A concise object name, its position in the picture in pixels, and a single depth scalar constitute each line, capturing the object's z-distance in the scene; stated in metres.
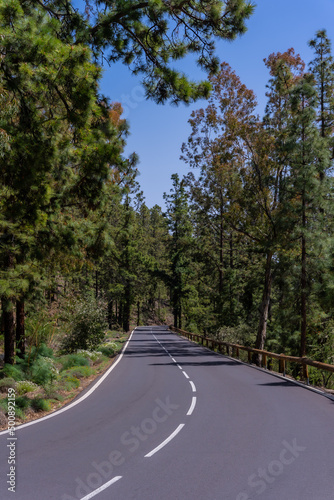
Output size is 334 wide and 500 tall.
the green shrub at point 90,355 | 20.49
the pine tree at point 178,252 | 60.66
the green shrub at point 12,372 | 13.11
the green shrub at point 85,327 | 22.69
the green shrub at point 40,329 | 20.00
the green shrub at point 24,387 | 12.07
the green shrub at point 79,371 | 15.61
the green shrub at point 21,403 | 9.88
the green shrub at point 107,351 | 25.13
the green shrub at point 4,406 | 9.16
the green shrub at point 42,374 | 13.14
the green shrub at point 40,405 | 10.27
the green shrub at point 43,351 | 17.25
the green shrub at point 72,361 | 17.52
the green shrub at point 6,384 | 11.67
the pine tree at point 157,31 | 8.87
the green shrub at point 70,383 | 13.01
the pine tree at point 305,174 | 20.36
